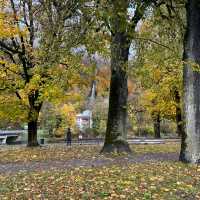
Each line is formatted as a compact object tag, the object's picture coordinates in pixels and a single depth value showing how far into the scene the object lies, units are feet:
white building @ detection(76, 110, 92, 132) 177.99
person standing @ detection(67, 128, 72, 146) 119.34
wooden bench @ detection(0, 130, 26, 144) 146.00
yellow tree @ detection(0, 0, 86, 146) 83.76
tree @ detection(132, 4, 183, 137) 66.90
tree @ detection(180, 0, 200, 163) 54.03
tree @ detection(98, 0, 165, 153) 49.84
